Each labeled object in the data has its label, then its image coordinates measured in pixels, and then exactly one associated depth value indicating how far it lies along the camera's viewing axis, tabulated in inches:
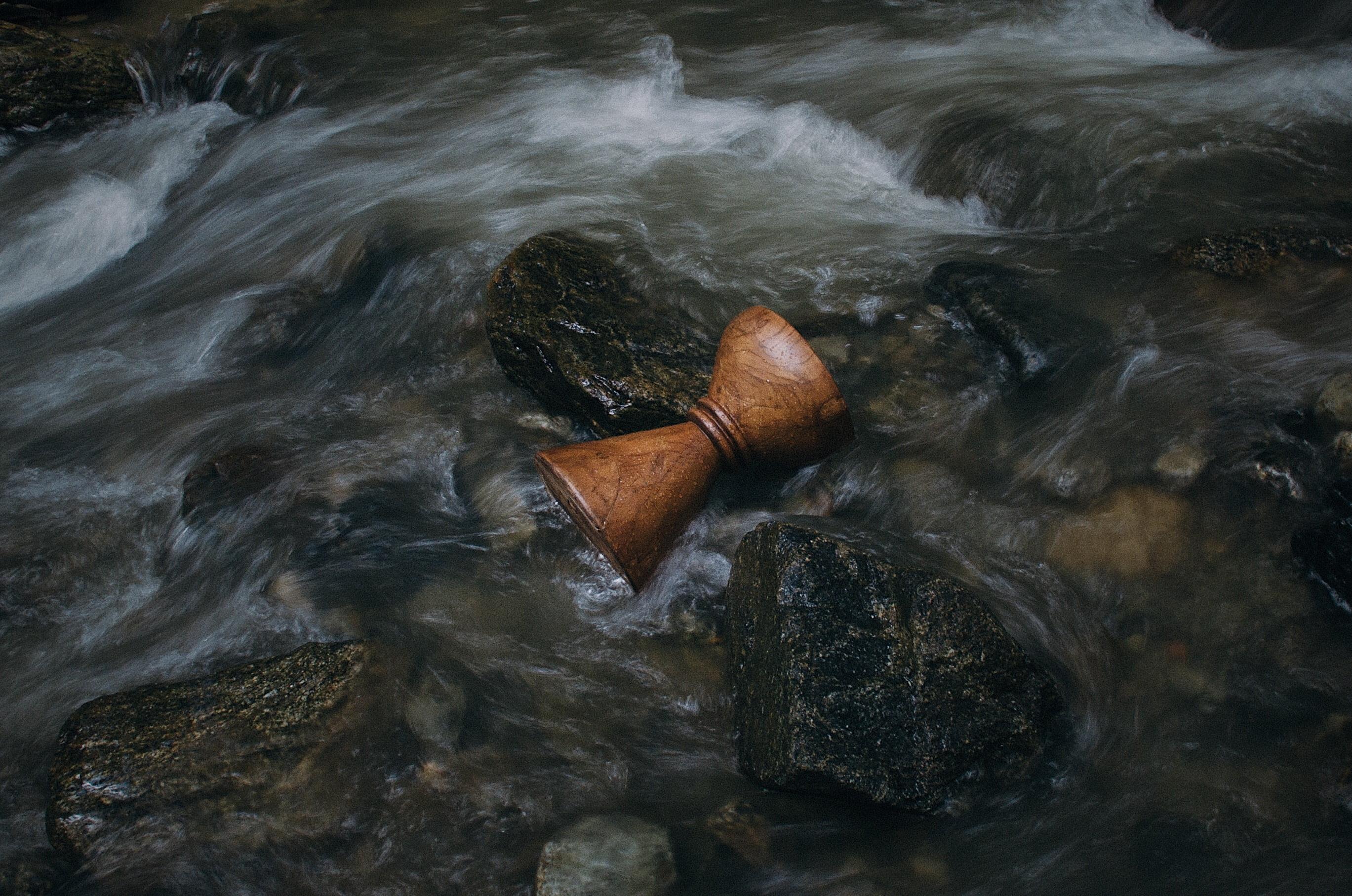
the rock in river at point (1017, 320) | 128.8
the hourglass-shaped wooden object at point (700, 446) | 106.1
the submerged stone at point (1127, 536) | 104.3
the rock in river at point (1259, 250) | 133.3
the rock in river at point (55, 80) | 216.2
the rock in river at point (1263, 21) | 184.9
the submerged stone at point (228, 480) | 128.0
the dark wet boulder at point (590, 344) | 121.7
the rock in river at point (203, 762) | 92.7
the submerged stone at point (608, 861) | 86.0
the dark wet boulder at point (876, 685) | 86.9
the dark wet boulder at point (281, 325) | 156.6
